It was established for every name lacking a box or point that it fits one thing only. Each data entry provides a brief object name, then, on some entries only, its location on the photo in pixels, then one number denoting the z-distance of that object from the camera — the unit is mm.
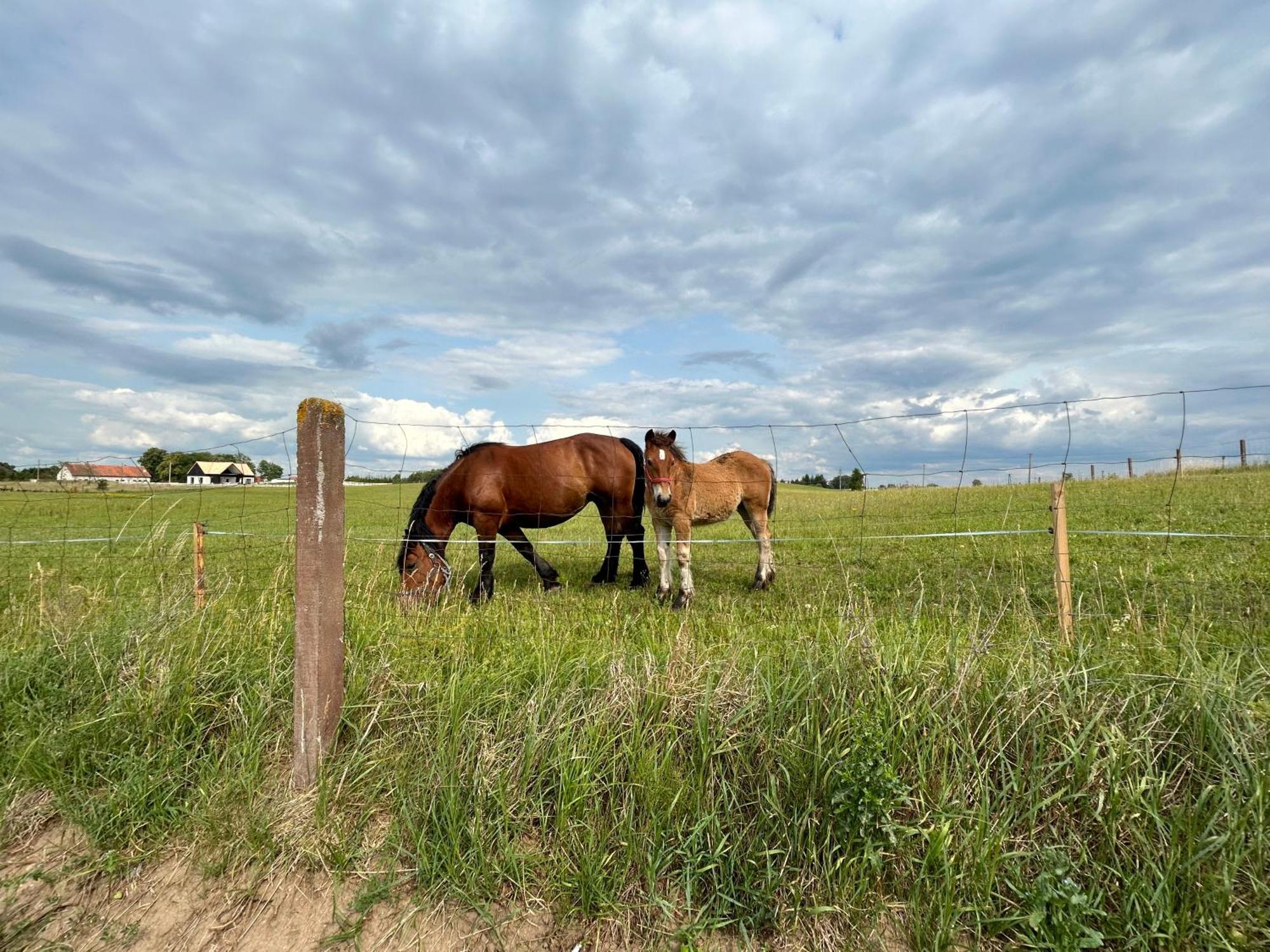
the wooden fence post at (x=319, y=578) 3125
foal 7113
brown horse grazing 7238
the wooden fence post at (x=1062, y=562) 3961
